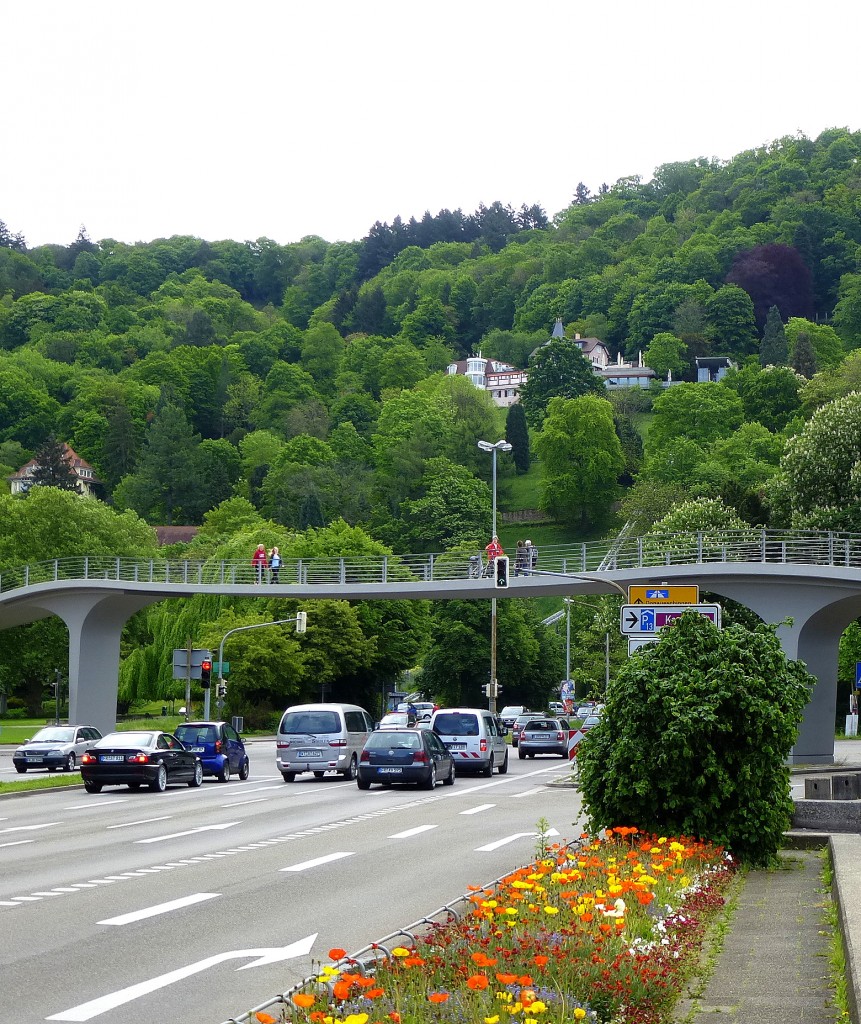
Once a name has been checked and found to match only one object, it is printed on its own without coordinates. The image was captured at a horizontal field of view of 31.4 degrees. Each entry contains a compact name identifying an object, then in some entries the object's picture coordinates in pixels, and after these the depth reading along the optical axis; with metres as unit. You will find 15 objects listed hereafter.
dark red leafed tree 174.00
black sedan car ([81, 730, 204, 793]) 30.69
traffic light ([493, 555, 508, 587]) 42.86
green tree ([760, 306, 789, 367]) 159.38
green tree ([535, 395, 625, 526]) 131.50
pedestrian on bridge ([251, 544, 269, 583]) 52.59
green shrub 14.30
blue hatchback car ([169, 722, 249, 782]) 36.06
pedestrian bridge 41.72
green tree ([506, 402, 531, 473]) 151.88
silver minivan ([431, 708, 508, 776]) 37.72
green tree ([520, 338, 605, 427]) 156.88
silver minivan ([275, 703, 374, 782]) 34.84
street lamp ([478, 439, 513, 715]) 59.88
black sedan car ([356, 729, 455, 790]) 31.27
